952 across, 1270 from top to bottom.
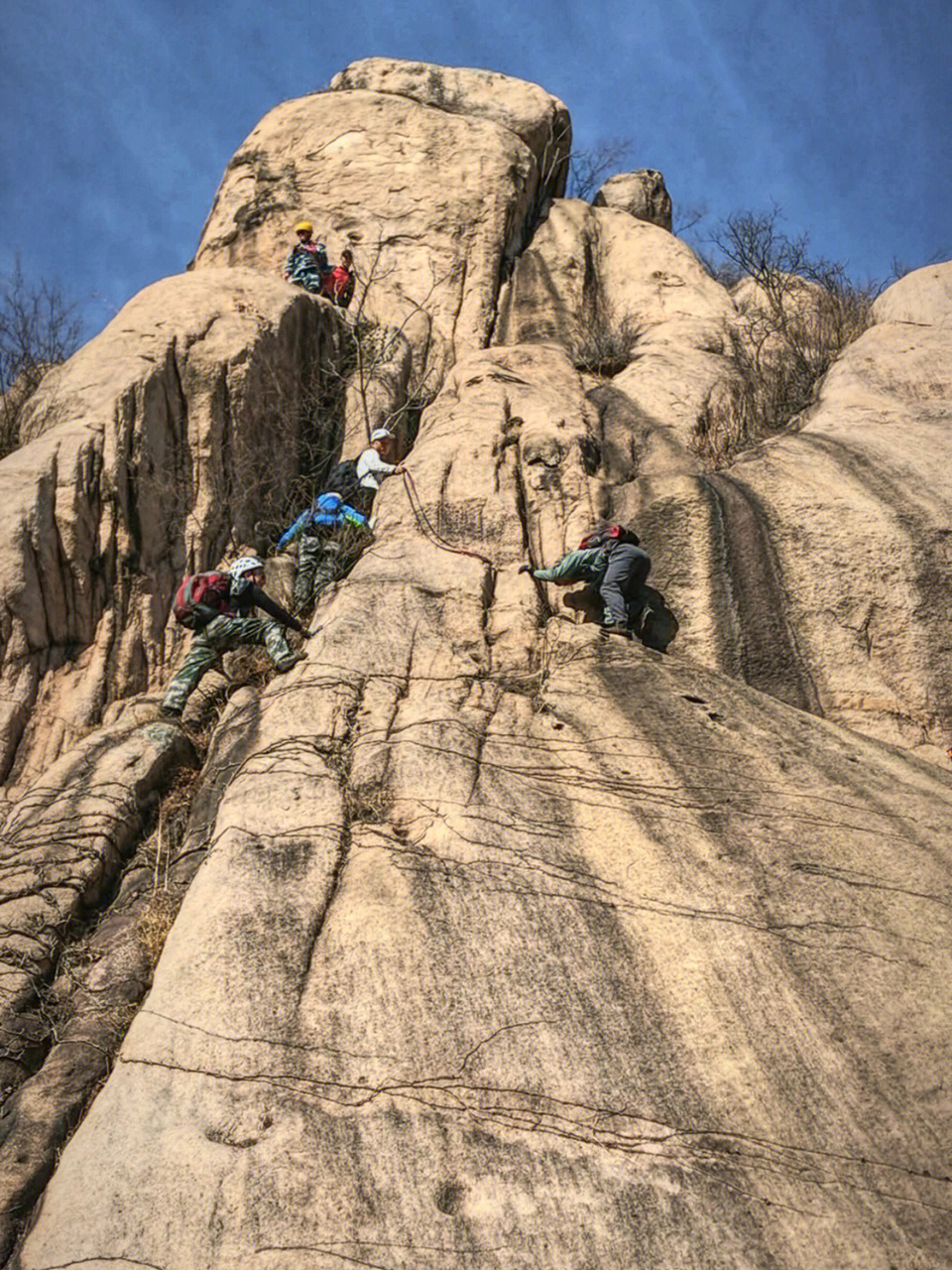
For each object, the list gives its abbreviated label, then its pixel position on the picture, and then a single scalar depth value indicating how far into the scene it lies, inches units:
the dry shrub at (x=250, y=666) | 374.6
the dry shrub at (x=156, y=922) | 281.7
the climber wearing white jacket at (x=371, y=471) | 448.8
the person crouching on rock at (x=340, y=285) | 585.9
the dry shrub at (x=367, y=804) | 281.4
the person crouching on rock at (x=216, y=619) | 375.6
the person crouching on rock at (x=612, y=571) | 368.5
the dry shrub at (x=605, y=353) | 549.6
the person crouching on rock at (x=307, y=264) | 577.3
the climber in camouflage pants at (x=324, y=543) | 416.8
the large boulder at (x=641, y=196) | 749.9
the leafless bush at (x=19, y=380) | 516.7
